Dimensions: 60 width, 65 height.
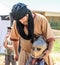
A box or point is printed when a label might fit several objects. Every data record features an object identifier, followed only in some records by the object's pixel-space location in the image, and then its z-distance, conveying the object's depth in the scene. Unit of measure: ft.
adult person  10.28
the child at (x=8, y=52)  15.37
